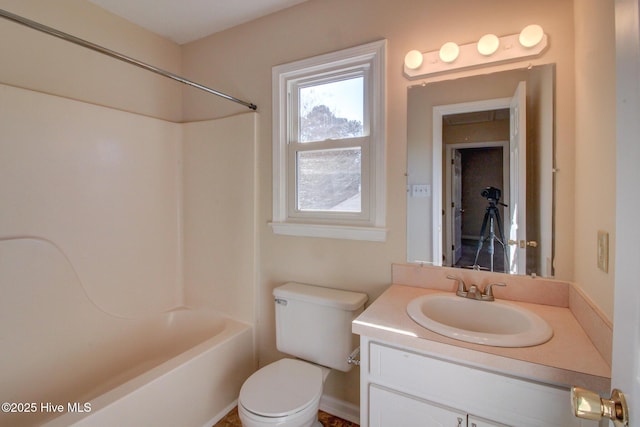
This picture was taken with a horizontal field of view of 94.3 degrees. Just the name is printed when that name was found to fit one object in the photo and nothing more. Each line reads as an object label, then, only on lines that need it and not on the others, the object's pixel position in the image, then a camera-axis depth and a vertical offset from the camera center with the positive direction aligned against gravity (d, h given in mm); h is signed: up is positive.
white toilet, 1308 -824
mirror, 1331 +177
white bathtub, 1445 -859
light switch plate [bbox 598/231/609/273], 920 -139
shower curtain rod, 1124 +736
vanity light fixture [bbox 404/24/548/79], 1285 +724
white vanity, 873 -539
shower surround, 1554 -311
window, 1668 +392
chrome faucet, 1341 -392
